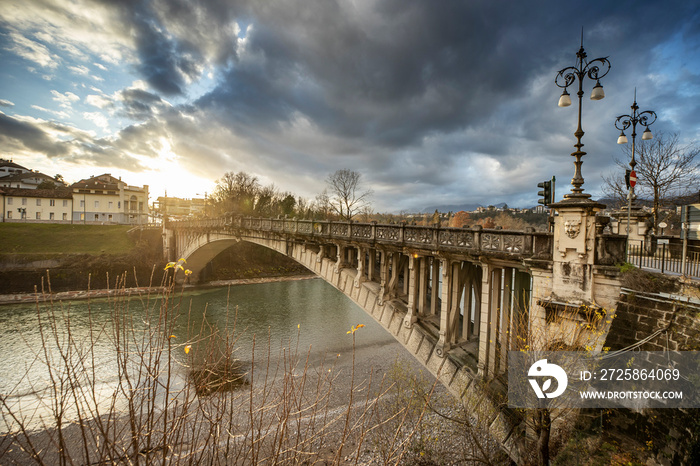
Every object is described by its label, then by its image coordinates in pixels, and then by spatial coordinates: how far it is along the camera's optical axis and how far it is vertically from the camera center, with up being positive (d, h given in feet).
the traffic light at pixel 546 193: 32.24 +3.52
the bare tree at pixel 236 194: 193.77 +18.11
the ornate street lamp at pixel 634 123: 41.82 +14.73
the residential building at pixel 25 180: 221.25 +26.96
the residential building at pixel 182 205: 374.18 +18.62
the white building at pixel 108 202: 198.49 +11.07
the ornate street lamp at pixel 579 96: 29.55 +12.91
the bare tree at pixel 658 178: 57.26 +9.57
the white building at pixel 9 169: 247.09 +38.56
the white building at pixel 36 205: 175.83 +7.09
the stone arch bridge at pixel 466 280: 29.39 -6.99
